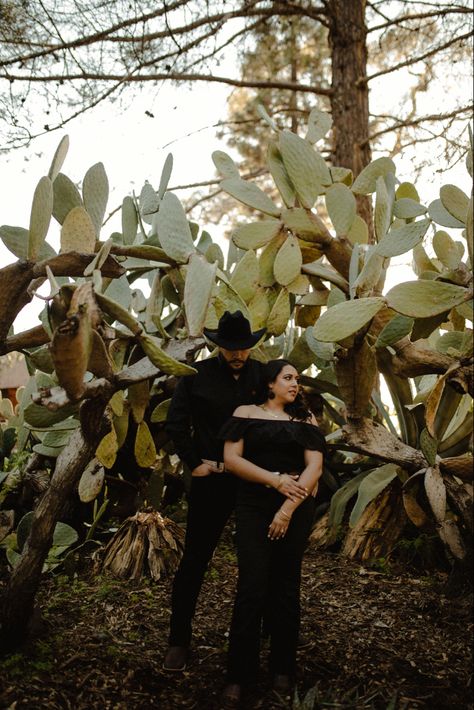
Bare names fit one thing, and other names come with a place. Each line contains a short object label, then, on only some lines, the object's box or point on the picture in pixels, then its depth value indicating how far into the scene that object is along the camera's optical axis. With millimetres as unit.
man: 3168
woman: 2826
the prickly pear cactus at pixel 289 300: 2930
